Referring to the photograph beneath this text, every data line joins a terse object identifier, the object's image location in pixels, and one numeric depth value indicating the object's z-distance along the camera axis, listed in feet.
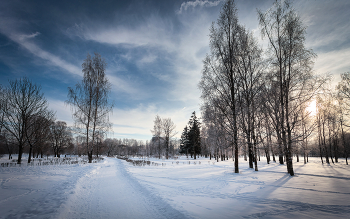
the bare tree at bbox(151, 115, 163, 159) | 126.31
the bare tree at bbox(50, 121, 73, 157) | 115.14
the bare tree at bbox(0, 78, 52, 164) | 49.16
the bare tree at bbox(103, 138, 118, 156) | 235.40
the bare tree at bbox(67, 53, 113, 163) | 54.70
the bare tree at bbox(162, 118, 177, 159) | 124.06
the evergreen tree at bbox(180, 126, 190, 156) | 142.82
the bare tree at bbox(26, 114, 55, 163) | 54.39
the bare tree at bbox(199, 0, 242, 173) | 34.71
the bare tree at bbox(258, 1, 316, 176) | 31.76
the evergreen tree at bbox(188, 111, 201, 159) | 135.33
